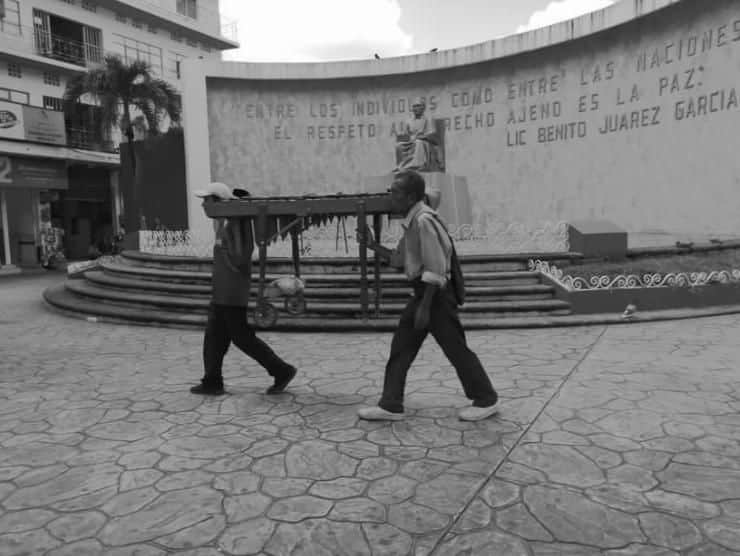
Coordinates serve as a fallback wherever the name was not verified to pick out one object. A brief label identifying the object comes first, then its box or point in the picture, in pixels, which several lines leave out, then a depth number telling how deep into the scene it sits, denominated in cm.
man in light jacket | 403
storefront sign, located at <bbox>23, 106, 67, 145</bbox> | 2177
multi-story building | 2208
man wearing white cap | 478
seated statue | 1390
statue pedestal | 1399
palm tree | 2033
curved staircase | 830
